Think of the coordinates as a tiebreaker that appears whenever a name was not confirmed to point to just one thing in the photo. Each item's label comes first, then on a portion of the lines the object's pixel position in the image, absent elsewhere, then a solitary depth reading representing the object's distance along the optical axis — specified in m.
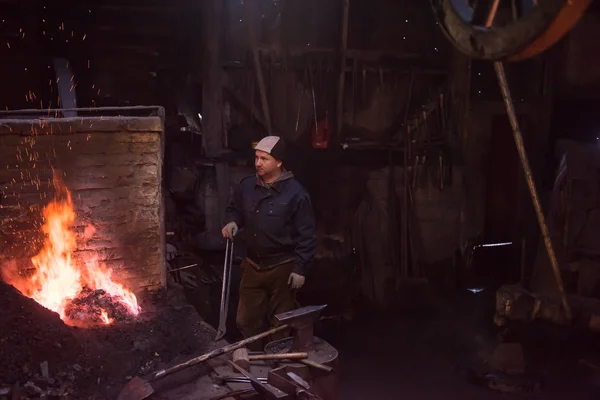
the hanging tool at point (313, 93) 8.91
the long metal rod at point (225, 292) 4.98
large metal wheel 2.76
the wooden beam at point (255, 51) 8.51
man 5.70
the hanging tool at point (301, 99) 8.98
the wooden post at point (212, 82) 8.39
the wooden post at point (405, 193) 9.34
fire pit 4.33
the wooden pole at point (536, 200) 5.49
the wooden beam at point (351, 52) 8.78
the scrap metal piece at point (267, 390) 3.75
